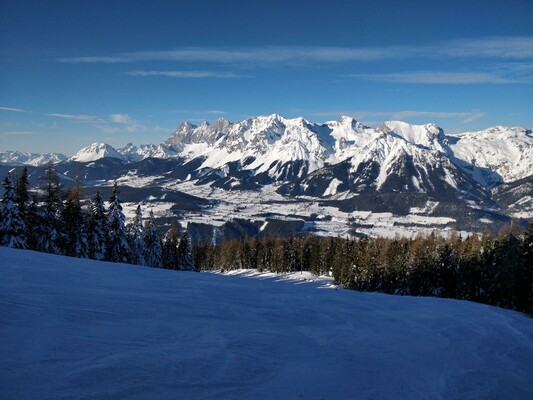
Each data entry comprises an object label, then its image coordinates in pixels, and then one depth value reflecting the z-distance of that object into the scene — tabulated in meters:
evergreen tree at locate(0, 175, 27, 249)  35.84
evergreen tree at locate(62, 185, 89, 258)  41.25
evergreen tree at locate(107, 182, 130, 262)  44.22
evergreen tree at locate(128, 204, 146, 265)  51.75
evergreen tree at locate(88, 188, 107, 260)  42.47
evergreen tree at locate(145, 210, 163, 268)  58.19
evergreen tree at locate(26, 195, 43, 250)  40.47
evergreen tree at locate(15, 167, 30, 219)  38.03
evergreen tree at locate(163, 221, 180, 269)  68.61
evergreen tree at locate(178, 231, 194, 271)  71.64
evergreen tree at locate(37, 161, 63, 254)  39.31
